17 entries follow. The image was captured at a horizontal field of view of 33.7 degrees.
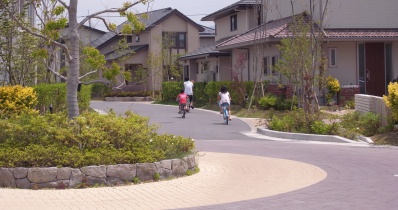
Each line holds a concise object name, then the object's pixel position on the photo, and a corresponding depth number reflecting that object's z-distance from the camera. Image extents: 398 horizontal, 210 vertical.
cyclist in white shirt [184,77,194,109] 34.62
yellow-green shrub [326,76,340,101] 30.06
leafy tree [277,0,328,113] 24.19
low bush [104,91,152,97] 53.66
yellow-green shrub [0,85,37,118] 20.39
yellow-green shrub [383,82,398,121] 18.17
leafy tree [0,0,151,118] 13.70
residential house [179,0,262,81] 41.31
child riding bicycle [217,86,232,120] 26.67
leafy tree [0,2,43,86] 23.92
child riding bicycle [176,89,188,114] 31.10
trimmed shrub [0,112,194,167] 11.52
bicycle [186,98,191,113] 32.84
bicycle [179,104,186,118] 30.56
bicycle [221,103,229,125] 26.55
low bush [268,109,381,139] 19.95
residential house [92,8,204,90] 56.92
